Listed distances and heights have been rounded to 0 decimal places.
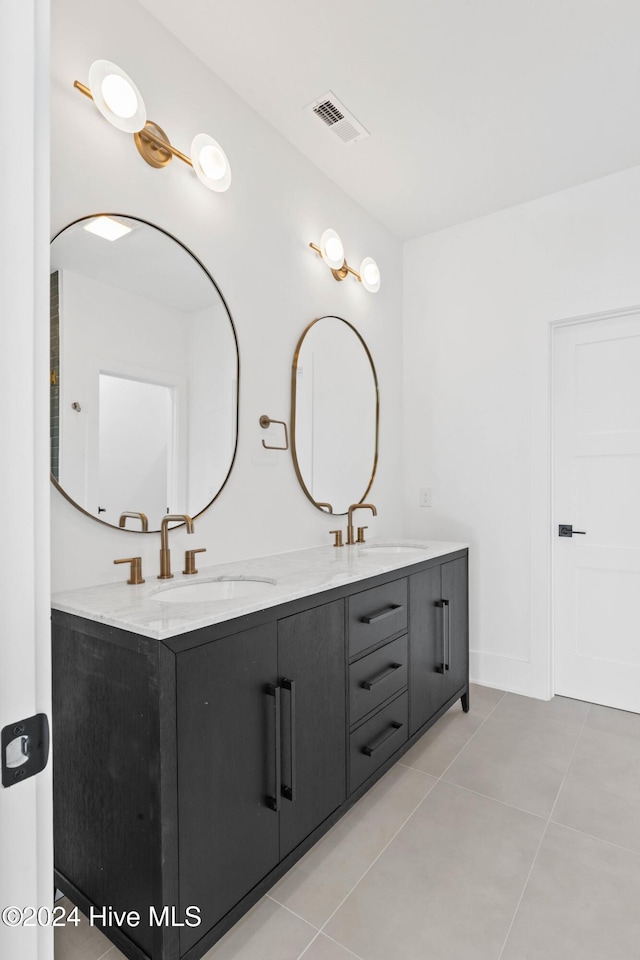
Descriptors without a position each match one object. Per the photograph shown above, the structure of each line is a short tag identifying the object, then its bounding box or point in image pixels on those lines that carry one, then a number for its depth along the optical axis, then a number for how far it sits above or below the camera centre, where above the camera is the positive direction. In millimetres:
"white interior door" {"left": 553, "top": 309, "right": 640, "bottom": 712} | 2561 -151
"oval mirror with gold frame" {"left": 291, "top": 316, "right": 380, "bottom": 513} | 2354 +323
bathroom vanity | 1103 -640
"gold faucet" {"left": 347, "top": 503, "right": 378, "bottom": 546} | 2516 -166
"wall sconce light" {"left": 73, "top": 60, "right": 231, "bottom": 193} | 1476 +1096
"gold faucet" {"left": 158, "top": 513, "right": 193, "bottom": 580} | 1631 -205
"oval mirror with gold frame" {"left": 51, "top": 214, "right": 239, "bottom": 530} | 1479 +335
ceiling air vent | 2066 +1504
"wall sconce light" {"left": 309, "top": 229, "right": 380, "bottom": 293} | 2426 +1077
